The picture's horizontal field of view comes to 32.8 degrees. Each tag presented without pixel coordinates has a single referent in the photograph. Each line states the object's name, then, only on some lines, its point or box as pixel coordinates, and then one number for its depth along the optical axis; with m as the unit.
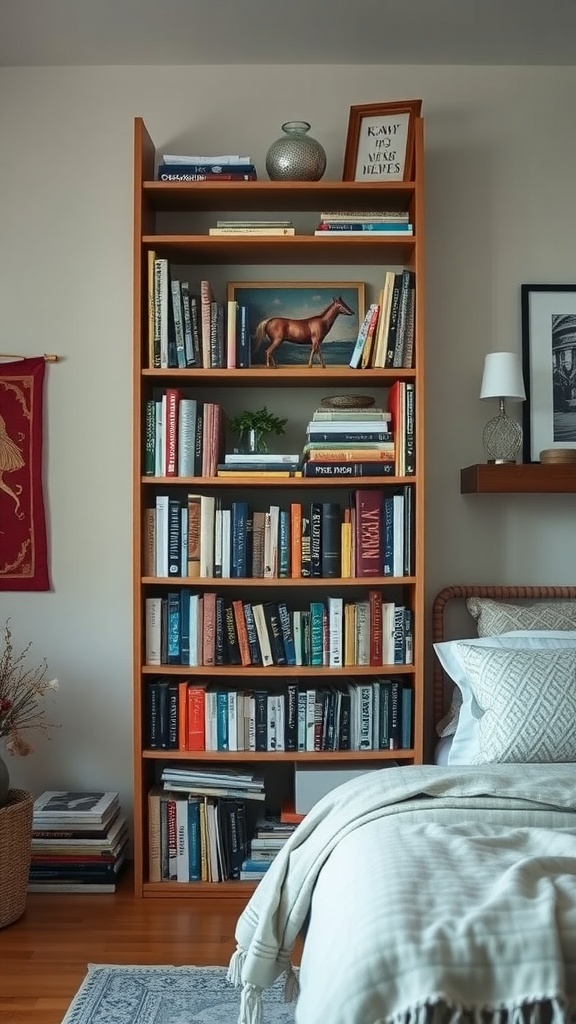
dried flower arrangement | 3.30
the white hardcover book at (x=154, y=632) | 3.16
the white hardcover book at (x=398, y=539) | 3.12
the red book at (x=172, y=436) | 3.11
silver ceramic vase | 3.12
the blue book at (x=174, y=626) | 3.15
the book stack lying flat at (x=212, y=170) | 3.13
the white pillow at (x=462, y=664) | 2.69
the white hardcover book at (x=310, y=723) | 3.14
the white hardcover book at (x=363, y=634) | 3.15
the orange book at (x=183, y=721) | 3.14
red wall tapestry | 3.39
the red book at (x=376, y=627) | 3.14
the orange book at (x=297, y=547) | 3.14
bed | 1.47
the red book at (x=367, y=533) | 3.12
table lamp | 3.15
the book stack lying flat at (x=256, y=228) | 3.11
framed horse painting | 3.33
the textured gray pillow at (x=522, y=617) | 3.07
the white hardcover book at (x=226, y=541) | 3.13
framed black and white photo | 3.37
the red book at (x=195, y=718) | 3.14
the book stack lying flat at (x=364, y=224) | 3.12
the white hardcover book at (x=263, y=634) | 3.13
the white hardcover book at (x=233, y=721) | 3.13
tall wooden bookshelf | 3.09
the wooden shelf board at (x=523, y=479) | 3.12
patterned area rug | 2.33
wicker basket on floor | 2.84
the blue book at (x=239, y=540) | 3.12
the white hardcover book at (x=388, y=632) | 3.14
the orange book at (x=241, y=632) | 3.13
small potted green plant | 3.17
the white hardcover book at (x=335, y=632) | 3.13
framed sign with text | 3.19
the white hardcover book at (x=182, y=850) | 3.12
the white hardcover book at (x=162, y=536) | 3.13
